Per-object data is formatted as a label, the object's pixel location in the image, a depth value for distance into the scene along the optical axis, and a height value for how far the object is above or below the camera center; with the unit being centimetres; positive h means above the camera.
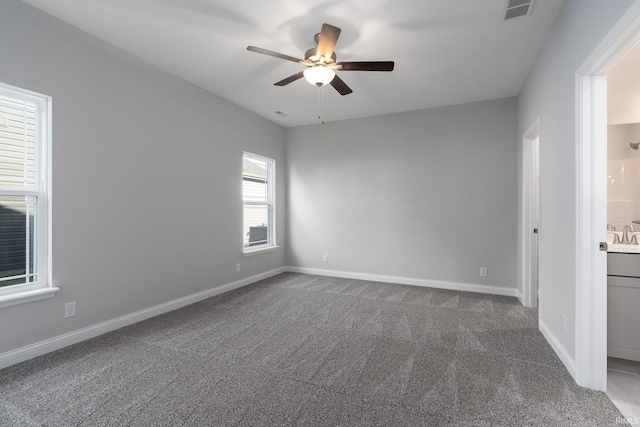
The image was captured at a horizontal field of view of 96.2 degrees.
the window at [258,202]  470 +21
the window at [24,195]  223 +15
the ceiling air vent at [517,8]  215 +159
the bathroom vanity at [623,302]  205 -63
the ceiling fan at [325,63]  221 +127
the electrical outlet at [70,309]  248 -83
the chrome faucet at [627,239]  244 -21
